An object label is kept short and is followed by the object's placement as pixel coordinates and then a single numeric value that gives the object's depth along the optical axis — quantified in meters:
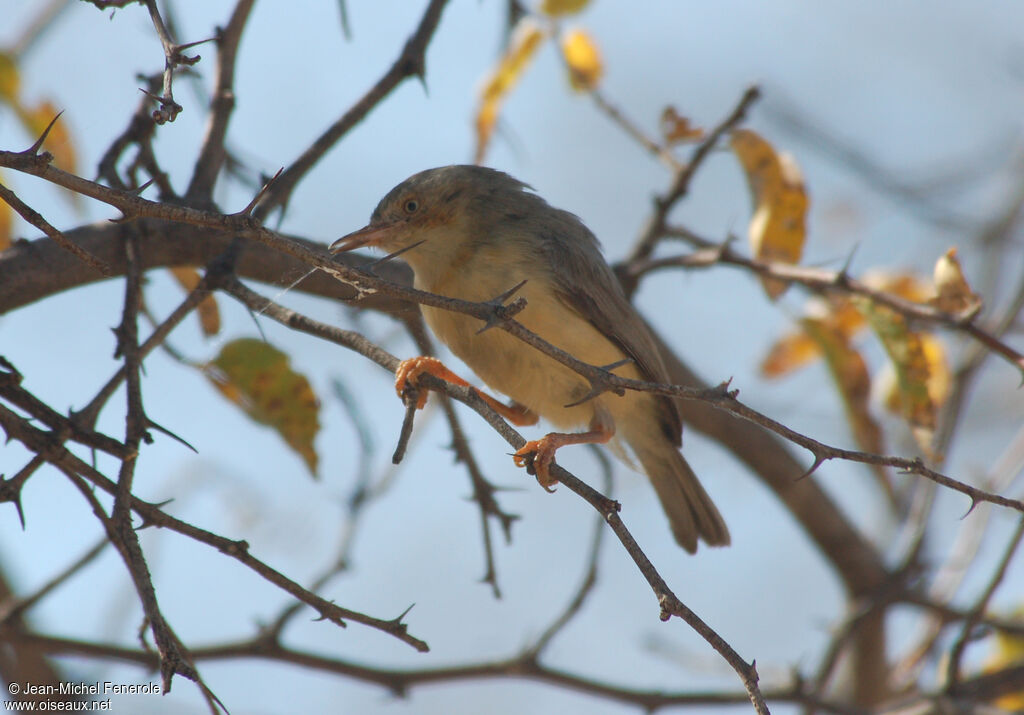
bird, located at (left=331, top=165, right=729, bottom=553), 7.29
